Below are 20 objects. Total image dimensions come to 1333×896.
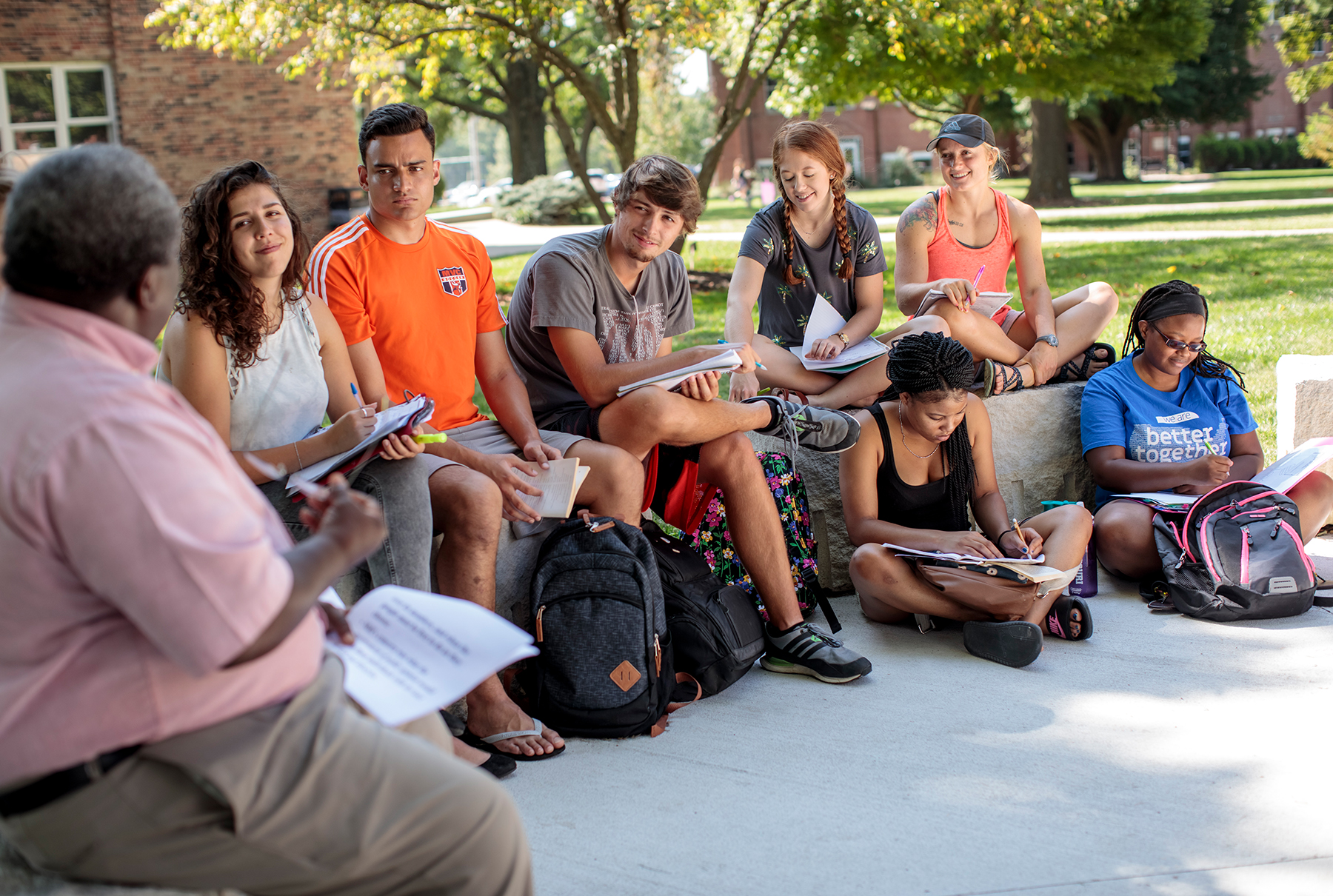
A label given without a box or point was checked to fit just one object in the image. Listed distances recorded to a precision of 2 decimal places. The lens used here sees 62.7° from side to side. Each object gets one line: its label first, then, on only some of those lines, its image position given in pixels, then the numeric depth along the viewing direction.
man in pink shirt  1.47
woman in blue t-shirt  4.43
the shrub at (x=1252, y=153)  45.47
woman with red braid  4.82
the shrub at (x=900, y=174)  44.91
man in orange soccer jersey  3.68
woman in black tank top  3.96
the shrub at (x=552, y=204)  26.73
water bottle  4.45
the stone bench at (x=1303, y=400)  4.89
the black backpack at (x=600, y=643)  3.39
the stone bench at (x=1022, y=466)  4.74
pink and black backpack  4.06
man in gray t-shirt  3.80
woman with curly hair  3.19
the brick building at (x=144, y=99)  16.12
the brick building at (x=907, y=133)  48.38
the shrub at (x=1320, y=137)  31.11
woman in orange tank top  5.07
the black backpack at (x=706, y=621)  3.65
